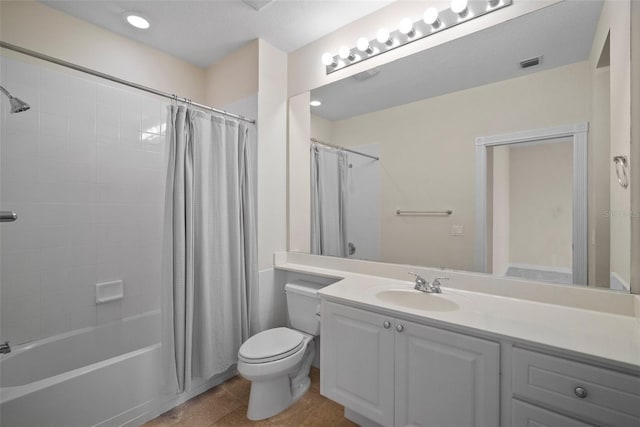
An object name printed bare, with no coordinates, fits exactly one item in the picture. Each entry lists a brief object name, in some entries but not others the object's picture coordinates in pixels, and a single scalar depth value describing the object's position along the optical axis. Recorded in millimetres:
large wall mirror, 1215
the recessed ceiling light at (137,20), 1845
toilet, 1590
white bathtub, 1229
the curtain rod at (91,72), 1194
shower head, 1297
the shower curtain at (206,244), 1652
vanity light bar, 1465
